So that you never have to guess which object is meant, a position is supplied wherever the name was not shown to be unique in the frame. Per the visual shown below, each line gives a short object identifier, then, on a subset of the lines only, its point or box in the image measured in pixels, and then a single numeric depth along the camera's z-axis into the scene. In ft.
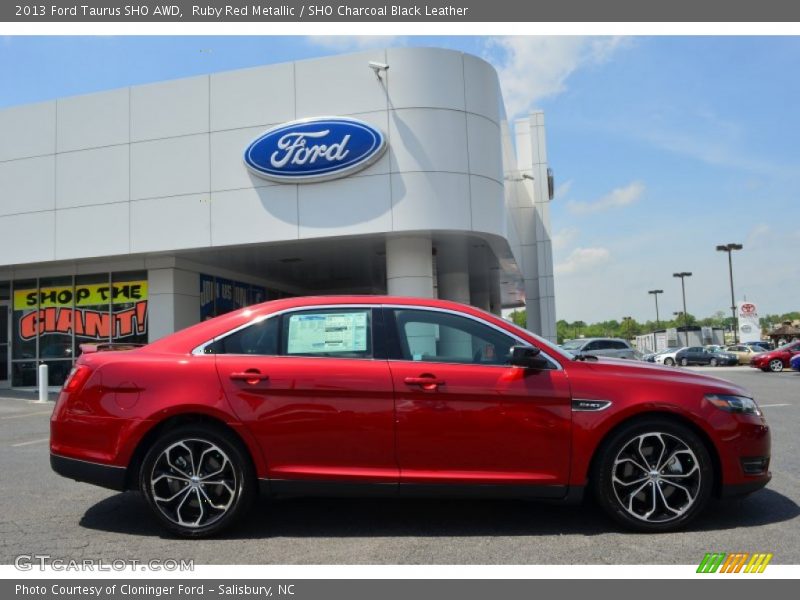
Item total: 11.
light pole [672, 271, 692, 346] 223.51
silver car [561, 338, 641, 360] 77.30
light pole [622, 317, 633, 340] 389.11
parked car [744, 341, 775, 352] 135.10
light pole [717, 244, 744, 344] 168.76
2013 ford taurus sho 13.34
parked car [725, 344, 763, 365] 128.77
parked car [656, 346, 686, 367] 135.23
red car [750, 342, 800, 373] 95.14
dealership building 44.11
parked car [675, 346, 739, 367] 129.49
